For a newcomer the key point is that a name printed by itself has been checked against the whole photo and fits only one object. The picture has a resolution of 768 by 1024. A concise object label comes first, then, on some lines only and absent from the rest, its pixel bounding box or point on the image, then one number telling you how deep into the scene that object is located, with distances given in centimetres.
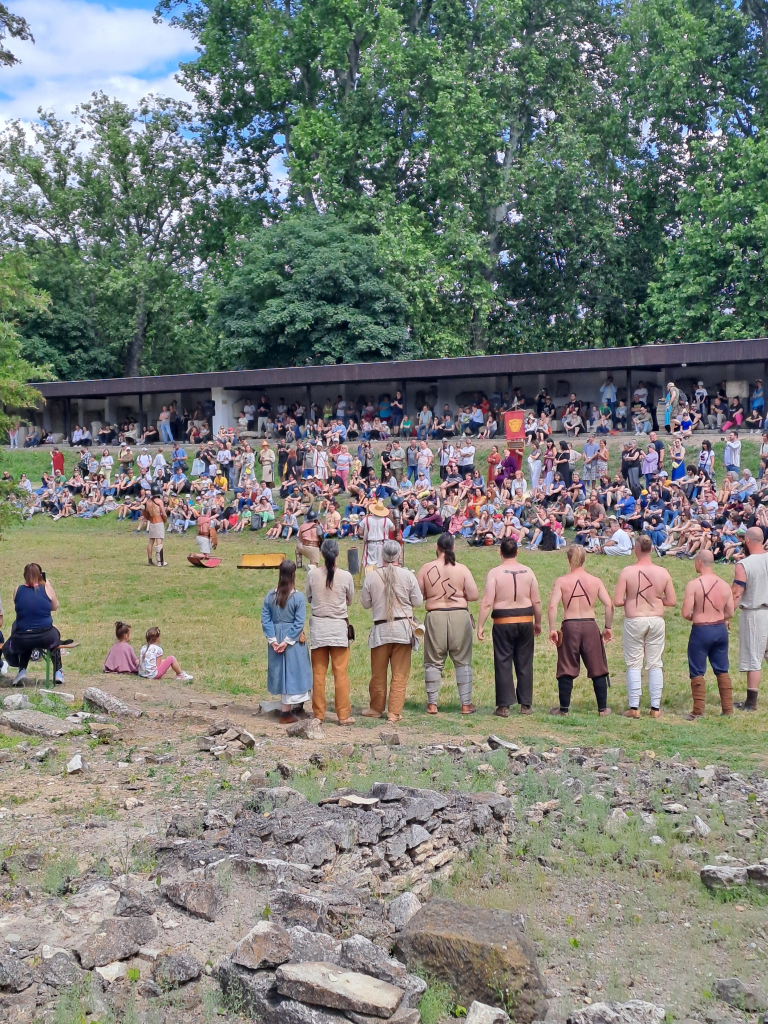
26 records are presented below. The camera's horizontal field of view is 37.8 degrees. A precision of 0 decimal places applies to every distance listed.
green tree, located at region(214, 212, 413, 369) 3850
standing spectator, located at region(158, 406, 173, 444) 3653
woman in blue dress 1078
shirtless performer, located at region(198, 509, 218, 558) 2333
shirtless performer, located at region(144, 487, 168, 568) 2230
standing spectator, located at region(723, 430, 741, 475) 2442
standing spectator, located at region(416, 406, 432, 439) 3184
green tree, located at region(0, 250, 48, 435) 1426
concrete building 3025
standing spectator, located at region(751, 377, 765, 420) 2853
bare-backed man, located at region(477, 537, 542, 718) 1107
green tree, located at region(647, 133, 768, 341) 3541
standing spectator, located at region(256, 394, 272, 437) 3509
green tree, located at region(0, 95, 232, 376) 4816
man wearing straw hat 1948
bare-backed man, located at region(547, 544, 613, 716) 1109
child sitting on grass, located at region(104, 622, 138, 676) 1361
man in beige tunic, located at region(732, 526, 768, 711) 1147
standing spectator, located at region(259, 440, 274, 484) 2953
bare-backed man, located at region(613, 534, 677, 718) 1118
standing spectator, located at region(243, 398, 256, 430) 3578
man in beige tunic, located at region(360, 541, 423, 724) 1101
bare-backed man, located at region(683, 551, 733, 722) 1124
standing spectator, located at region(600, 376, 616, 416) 3061
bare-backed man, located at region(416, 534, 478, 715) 1118
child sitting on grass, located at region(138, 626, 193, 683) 1337
